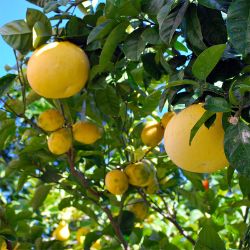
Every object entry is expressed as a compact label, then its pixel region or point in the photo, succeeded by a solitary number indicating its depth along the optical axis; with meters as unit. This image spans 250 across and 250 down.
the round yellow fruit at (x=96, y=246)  3.20
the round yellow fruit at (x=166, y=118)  1.92
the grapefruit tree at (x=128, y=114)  1.29
